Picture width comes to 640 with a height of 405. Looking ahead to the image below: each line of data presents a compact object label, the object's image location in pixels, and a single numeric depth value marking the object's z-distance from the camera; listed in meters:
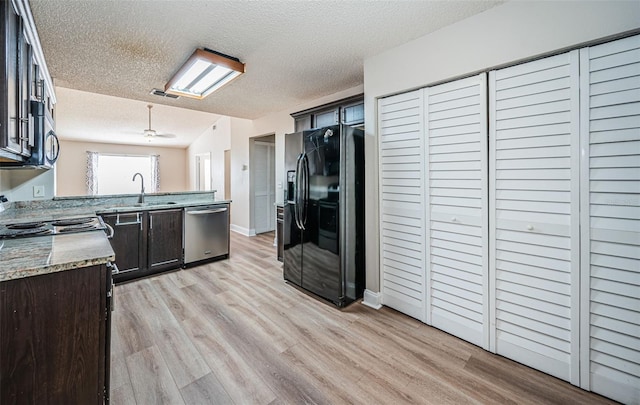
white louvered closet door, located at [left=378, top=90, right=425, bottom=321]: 2.34
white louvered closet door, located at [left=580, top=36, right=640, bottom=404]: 1.46
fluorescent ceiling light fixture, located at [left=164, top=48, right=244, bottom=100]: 2.36
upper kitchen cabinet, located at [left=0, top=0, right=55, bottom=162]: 1.14
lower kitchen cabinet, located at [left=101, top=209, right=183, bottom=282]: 3.14
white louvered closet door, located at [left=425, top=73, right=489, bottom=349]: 1.99
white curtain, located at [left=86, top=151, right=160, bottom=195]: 8.12
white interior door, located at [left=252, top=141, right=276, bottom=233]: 5.94
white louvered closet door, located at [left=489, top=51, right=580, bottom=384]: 1.64
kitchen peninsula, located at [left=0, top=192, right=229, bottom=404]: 1.11
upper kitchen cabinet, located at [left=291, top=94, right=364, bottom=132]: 3.29
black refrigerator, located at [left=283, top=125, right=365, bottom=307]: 2.61
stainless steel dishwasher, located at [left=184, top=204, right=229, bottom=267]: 3.68
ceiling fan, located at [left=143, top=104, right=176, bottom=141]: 5.52
